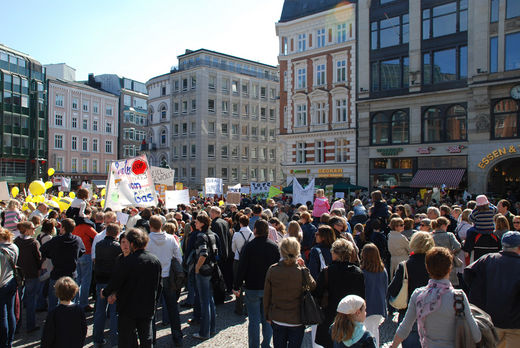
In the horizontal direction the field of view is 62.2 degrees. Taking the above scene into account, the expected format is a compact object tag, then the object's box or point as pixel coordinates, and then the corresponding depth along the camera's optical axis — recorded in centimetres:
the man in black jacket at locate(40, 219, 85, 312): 749
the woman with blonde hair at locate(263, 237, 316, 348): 508
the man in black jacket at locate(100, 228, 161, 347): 546
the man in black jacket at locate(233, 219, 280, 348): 615
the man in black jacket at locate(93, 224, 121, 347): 677
